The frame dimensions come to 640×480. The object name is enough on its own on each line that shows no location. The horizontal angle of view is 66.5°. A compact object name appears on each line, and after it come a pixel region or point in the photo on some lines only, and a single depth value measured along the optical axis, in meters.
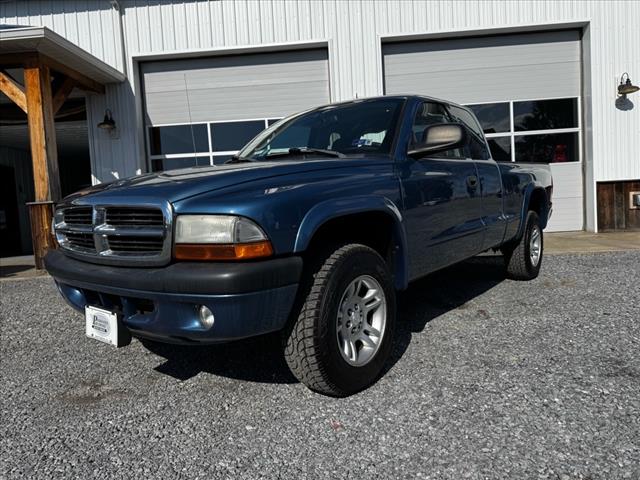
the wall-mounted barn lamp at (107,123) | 8.87
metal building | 8.76
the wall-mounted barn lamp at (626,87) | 8.41
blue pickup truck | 2.14
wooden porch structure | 6.79
